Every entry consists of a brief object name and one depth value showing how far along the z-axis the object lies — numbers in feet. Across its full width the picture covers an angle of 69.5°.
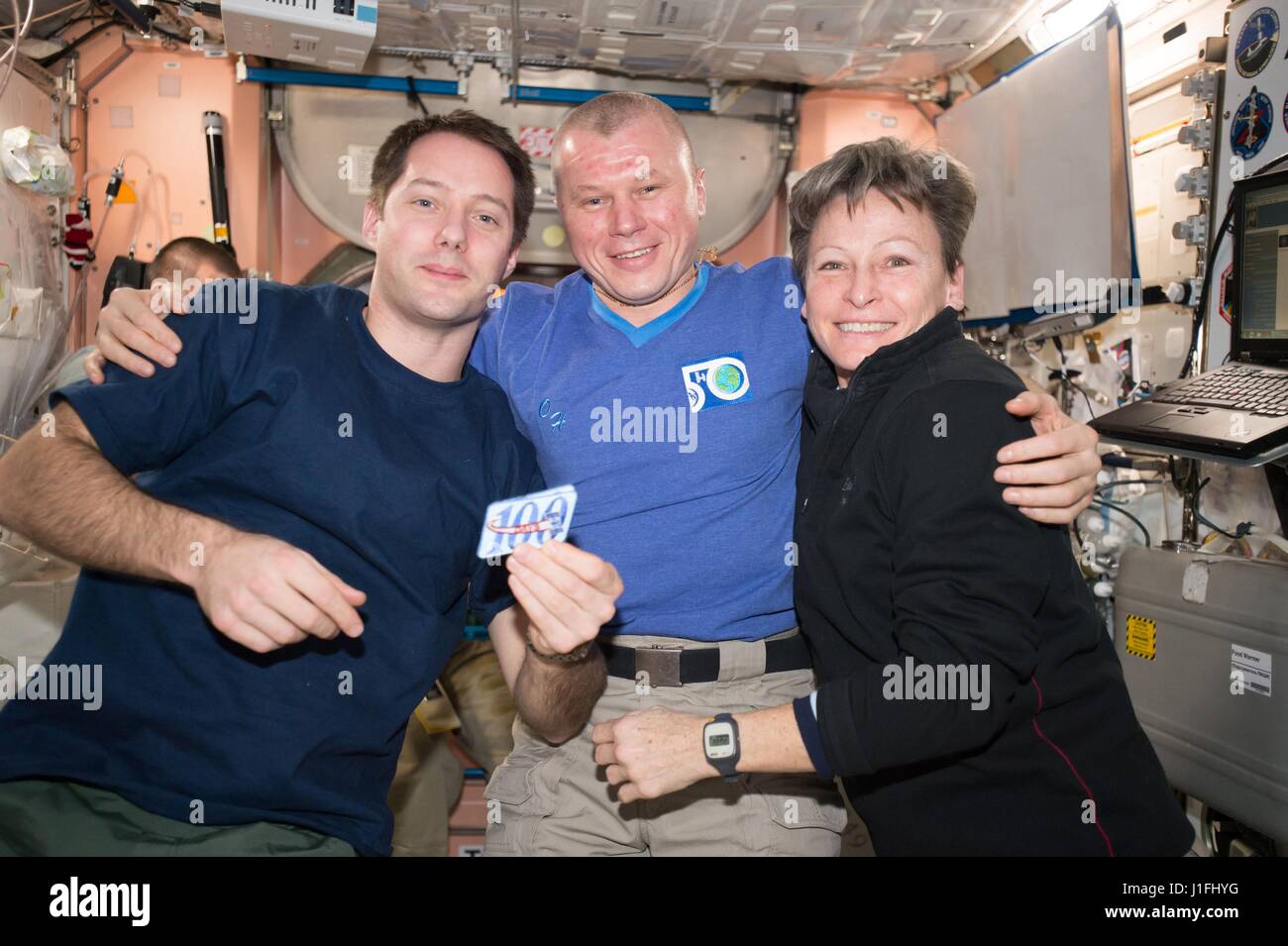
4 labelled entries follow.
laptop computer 8.23
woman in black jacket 5.04
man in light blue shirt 6.84
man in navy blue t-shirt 5.41
